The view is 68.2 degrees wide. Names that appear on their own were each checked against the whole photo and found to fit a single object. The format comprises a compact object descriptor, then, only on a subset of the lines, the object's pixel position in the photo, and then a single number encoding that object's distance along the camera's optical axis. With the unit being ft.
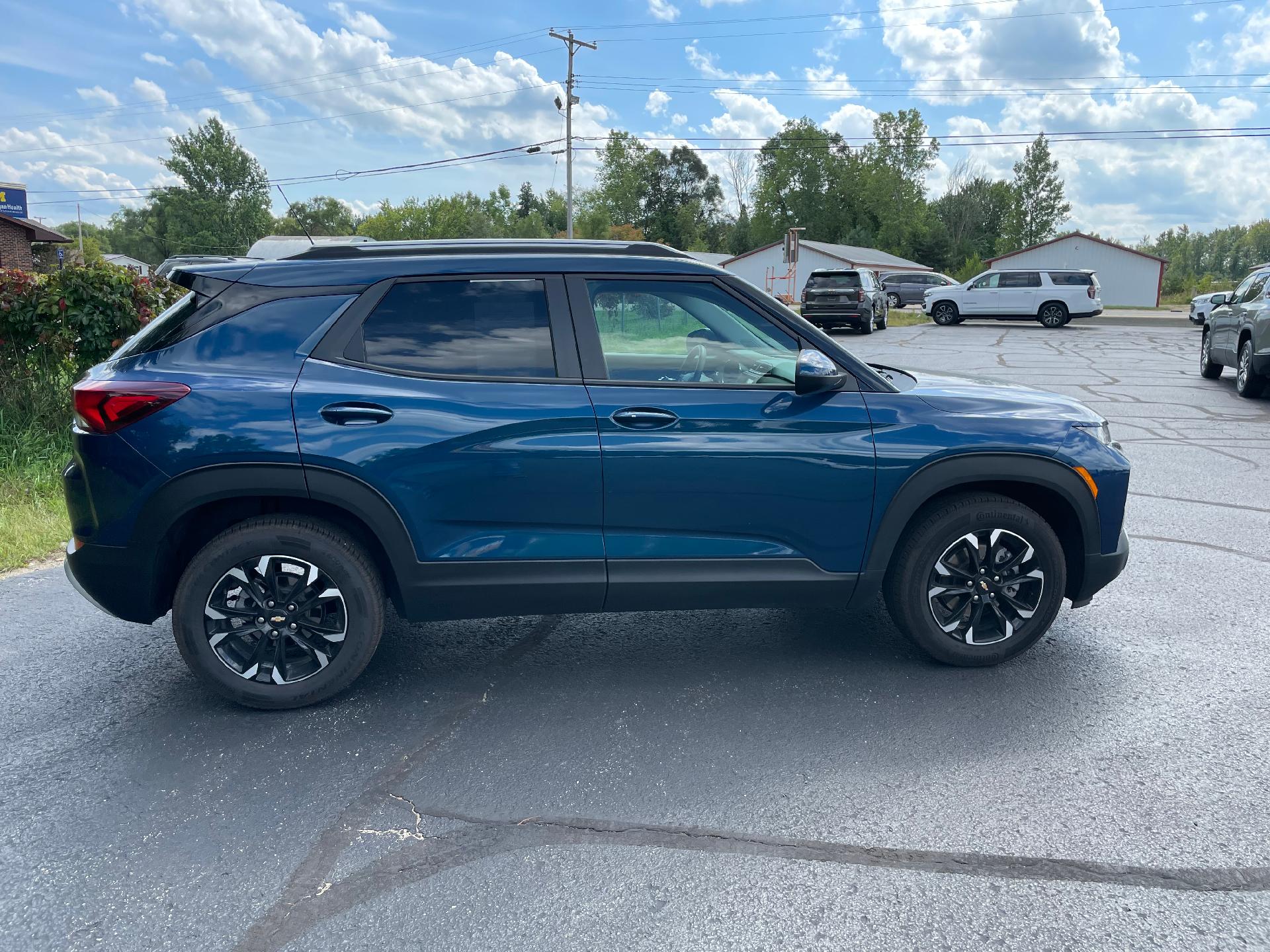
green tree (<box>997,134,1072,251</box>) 316.81
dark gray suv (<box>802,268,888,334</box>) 88.43
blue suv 11.46
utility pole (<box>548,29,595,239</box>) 136.67
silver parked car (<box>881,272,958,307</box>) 153.99
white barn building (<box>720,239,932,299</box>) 222.07
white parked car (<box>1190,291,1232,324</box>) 100.84
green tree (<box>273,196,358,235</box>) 365.20
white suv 102.83
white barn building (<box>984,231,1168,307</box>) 200.95
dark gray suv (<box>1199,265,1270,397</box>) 40.50
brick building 141.49
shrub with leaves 26.55
